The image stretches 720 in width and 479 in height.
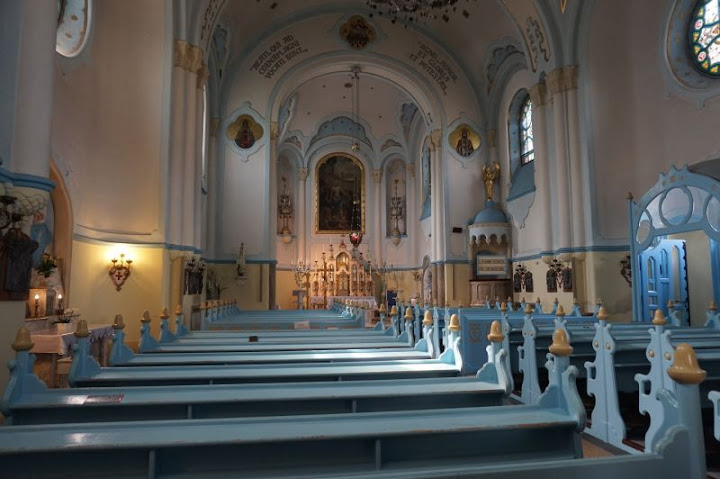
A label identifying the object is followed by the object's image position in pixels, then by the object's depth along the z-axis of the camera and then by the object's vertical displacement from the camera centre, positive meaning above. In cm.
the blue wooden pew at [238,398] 282 -65
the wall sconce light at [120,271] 927 +32
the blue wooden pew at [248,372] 361 -65
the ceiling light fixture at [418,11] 1407 +841
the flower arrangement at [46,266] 637 +29
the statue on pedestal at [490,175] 1636 +359
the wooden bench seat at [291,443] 213 -70
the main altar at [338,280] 2136 +29
